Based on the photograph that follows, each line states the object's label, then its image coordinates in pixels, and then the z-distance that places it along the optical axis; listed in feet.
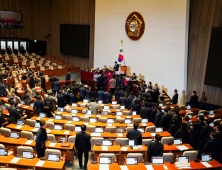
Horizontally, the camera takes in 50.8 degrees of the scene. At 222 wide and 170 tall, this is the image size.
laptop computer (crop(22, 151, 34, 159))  20.88
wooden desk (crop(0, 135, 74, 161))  23.92
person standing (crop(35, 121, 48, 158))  22.25
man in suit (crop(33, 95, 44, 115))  34.12
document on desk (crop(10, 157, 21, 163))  20.16
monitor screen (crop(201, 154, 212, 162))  21.34
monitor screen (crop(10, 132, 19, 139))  25.35
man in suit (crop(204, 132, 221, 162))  22.13
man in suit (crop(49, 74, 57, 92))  53.78
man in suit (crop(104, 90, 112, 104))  42.67
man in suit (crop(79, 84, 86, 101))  45.15
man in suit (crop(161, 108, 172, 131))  29.91
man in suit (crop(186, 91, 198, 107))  41.04
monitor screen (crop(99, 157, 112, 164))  20.25
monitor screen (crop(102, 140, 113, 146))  24.00
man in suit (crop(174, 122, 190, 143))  24.98
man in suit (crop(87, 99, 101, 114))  34.40
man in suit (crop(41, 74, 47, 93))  51.23
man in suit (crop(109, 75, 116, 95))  51.11
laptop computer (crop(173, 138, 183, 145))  24.59
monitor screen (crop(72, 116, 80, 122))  31.32
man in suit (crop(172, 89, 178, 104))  44.75
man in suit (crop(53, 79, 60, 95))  49.07
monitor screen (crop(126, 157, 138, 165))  20.42
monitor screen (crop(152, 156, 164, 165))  20.27
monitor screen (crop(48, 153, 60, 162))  20.77
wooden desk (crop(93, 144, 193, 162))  23.05
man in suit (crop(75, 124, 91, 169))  22.43
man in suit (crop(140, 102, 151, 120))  33.06
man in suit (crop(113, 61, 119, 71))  61.05
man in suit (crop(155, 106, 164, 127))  31.03
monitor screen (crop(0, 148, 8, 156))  21.12
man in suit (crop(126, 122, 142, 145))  23.72
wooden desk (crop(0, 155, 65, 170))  19.79
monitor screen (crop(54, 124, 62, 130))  27.96
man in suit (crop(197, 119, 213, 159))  26.12
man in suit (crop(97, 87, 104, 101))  43.06
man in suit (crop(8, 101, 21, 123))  30.66
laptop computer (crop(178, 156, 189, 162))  20.84
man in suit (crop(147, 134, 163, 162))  20.98
